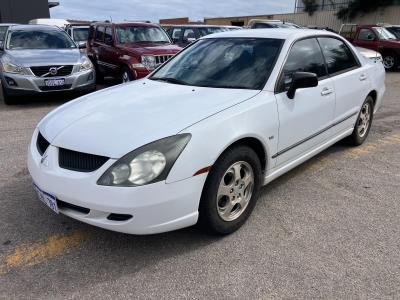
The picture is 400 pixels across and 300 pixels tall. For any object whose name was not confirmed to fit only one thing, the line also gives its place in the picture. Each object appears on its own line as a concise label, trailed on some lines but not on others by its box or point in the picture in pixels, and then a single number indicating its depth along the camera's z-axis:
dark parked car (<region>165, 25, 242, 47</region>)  13.09
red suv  9.09
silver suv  7.84
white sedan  2.62
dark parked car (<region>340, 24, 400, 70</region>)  15.03
